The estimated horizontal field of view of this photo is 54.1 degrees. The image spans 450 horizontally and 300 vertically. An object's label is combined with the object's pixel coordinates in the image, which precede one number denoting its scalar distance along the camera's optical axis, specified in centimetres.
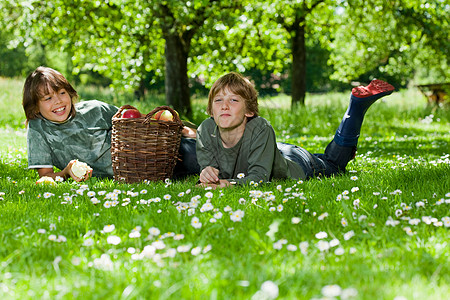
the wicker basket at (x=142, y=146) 412
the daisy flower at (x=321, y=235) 225
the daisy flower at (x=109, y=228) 235
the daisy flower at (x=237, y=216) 260
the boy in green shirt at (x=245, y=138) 388
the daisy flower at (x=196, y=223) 249
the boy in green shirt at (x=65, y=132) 450
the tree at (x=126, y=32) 1101
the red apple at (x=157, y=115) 453
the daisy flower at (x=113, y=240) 220
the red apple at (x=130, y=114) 424
